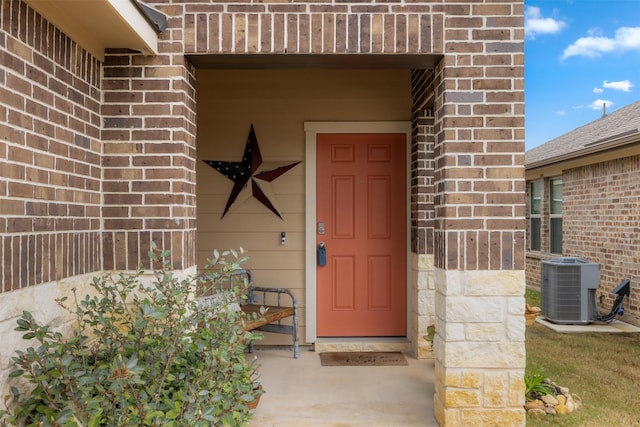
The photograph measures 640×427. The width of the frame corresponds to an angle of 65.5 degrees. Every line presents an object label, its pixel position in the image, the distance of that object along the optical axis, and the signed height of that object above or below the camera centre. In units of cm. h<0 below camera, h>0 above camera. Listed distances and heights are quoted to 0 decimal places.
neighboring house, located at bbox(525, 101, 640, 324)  636 +26
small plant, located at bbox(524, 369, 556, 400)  344 -118
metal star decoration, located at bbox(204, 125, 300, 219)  473 +42
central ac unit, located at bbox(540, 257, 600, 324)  641 -93
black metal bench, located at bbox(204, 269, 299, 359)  439 -80
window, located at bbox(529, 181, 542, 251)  944 +12
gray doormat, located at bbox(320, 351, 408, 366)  424 -122
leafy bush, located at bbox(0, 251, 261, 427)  194 -64
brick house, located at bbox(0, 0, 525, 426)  218 +44
